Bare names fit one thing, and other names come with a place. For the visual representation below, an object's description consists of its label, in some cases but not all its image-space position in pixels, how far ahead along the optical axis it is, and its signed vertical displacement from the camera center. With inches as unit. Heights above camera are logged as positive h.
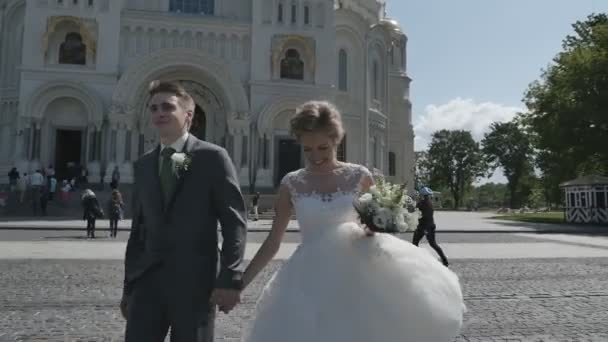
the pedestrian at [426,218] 461.4 -11.9
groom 111.7 -9.0
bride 114.5 -17.3
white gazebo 1108.5 +18.6
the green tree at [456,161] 3024.1 +273.8
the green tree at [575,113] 1164.5 +227.6
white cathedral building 1171.3 +315.3
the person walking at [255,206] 1020.5 -6.6
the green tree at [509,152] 2896.2 +320.0
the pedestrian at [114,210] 677.3 -12.9
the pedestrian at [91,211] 644.7 -14.2
